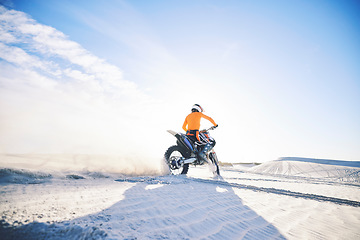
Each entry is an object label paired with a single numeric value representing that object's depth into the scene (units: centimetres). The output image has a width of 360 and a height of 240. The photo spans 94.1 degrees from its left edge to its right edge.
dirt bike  551
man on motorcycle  572
